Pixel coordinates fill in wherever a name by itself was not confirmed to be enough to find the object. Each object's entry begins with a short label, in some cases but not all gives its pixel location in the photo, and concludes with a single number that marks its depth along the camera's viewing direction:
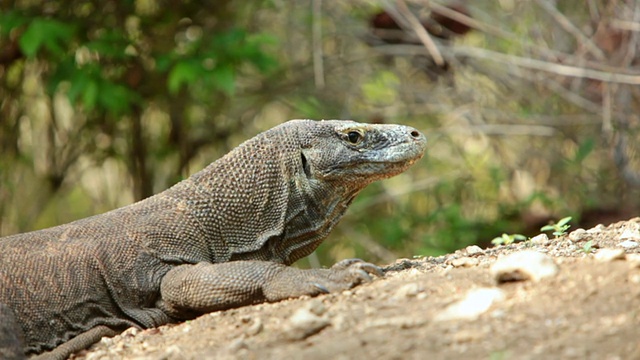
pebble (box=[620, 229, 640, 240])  10.54
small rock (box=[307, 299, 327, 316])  7.61
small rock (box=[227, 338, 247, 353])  7.23
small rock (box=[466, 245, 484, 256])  10.90
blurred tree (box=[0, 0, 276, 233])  17.31
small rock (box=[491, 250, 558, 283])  7.51
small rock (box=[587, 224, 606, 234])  11.33
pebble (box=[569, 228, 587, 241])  10.79
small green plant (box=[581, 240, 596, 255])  9.43
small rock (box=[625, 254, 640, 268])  7.43
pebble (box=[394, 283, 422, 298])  7.78
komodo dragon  9.05
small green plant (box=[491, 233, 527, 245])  11.37
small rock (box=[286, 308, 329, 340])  7.17
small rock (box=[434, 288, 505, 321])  6.96
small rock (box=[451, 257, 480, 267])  9.26
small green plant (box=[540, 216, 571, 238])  10.64
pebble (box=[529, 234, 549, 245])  10.86
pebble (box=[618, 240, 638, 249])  10.09
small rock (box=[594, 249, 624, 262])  7.73
